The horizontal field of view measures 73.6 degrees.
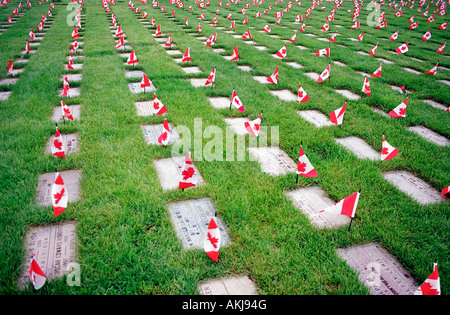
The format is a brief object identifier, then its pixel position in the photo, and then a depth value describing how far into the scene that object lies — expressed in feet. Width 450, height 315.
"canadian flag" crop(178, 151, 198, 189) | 8.89
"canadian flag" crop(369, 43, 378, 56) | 25.43
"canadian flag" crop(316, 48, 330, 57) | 23.77
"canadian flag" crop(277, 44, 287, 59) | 23.42
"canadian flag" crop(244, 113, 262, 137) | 12.32
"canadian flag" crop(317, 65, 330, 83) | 18.49
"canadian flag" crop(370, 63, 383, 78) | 20.18
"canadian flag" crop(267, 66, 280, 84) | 18.28
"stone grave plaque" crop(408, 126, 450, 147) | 13.15
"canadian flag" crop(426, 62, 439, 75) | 21.34
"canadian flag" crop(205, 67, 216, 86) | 17.01
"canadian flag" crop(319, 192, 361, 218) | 7.67
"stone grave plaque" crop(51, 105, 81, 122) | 14.12
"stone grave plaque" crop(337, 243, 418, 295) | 6.88
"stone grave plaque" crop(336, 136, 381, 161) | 12.03
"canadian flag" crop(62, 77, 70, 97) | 15.79
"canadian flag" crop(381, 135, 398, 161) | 10.79
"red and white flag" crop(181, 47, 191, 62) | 21.59
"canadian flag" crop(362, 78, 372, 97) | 16.73
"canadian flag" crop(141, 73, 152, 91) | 16.48
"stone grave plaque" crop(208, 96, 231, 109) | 15.93
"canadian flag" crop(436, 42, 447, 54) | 27.47
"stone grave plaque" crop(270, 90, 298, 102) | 17.03
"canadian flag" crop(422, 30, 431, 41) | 32.96
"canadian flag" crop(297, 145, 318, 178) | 9.59
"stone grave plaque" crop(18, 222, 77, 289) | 6.97
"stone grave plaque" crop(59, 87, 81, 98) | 16.55
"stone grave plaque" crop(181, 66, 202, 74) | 21.04
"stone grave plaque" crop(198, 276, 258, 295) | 6.76
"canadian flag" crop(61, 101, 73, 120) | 12.95
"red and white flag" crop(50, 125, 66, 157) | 10.65
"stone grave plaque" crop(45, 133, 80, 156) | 11.68
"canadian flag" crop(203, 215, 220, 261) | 7.10
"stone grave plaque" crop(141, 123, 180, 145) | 12.44
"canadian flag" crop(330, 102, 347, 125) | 13.53
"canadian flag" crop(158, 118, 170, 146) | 11.46
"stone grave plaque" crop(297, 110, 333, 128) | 14.42
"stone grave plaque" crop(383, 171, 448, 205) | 9.78
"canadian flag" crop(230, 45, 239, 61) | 22.82
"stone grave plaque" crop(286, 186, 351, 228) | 8.81
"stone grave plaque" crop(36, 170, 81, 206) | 9.24
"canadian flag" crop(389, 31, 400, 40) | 31.53
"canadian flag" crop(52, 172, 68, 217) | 7.99
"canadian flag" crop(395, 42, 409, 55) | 26.17
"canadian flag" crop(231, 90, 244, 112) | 14.08
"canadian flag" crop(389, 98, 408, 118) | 14.38
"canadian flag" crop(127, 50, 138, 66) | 20.18
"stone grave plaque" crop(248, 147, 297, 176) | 11.03
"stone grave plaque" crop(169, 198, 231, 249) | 8.05
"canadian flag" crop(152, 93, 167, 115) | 13.48
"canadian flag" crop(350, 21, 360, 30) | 37.96
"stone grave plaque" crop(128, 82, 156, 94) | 17.24
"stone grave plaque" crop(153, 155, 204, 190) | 10.16
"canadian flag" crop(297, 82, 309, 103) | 15.86
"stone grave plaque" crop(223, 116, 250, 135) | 13.53
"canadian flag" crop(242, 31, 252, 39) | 29.86
